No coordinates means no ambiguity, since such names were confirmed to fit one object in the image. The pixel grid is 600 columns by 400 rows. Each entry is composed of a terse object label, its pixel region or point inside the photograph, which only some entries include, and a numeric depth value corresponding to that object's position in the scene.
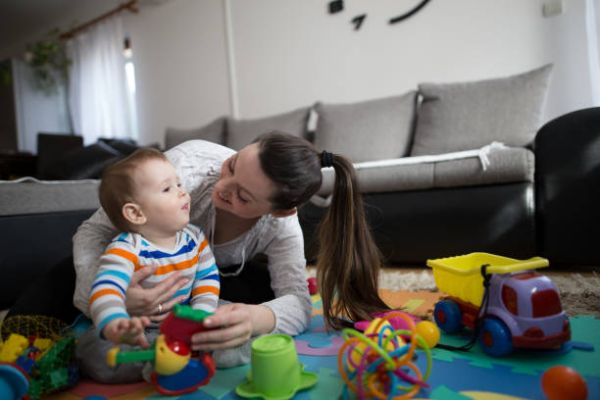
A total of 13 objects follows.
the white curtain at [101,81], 4.53
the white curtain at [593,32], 2.33
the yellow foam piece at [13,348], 0.80
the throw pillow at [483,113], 2.14
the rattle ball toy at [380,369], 0.69
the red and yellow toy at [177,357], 0.71
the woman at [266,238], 0.94
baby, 0.91
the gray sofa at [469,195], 1.60
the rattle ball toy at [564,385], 0.65
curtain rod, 4.29
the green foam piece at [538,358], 0.82
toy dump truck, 0.84
